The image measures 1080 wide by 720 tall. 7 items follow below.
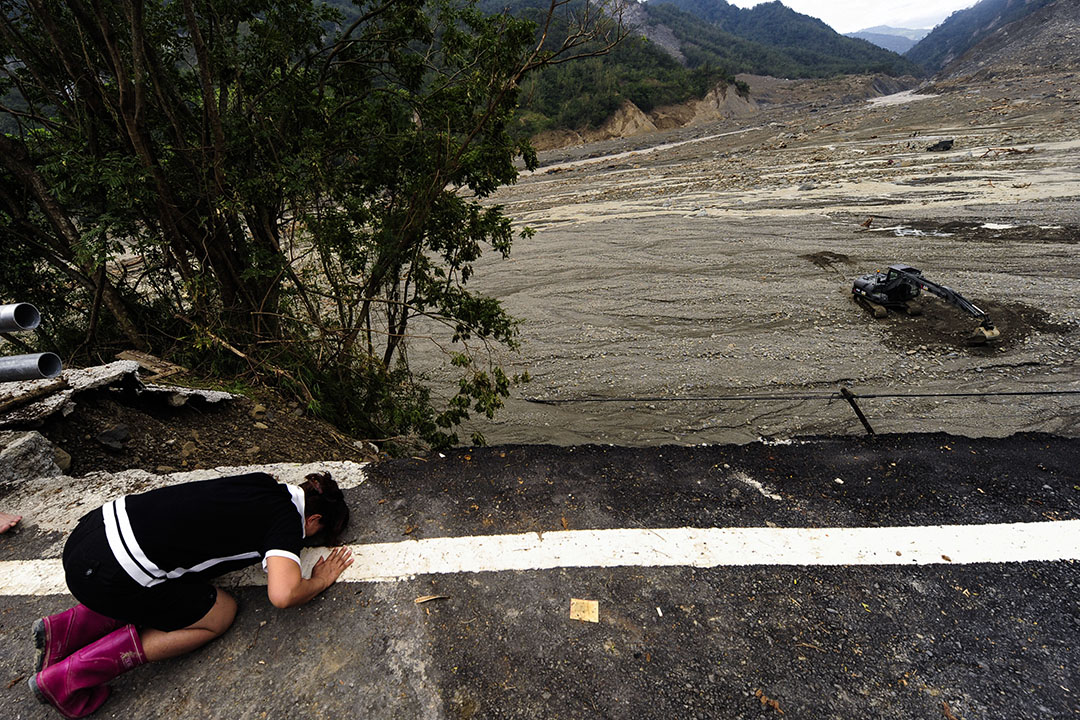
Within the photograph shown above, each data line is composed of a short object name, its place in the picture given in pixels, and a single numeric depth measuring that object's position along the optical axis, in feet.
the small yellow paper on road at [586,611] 6.99
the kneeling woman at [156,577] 6.30
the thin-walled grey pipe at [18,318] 5.97
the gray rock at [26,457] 9.59
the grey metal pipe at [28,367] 6.31
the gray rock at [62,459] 10.26
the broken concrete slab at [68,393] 10.52
